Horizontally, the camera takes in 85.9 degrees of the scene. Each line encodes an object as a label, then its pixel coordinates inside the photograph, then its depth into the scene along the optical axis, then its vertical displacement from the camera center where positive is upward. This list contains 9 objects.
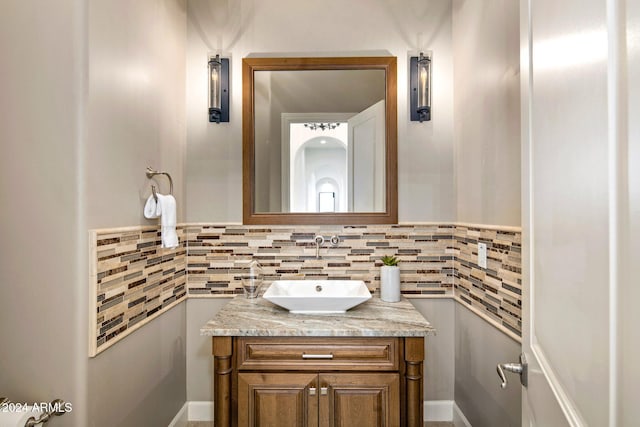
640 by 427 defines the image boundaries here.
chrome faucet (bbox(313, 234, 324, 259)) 2.08 -0.15
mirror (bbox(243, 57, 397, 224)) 2.08 +0.48
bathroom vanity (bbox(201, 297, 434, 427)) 1.48 -0.69
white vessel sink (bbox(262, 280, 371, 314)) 1.62 -0.40
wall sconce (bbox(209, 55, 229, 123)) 2.04 +0.76
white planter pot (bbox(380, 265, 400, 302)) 1.90 -0.37
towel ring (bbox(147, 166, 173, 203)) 1.61 +0.20
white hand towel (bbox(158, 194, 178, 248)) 1.61 -0.02
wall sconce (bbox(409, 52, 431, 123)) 2.01 +0.78
